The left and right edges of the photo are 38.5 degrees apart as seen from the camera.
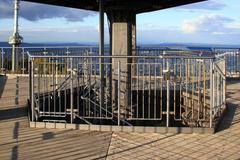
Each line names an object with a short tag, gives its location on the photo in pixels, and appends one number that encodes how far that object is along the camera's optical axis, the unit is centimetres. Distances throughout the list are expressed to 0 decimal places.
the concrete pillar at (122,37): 995
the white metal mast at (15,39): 1594
